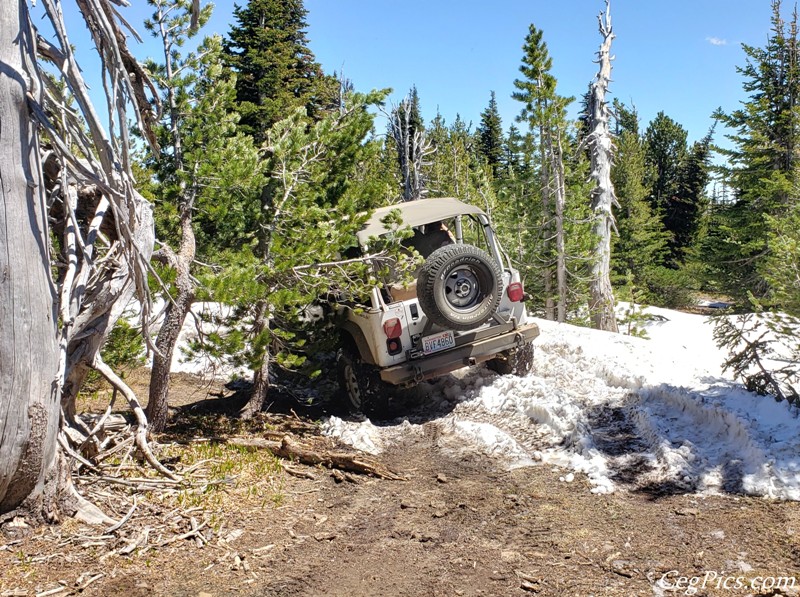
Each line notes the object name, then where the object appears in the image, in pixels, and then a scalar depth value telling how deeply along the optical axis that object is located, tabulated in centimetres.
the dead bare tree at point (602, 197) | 1616
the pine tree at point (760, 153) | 2141
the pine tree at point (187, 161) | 648
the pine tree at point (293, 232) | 646
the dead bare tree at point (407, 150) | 2250
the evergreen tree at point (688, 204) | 3994
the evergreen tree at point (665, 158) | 4172
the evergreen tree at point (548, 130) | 1695
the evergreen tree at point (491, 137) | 5694
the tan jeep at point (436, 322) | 718
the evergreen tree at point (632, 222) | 3112
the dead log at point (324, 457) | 573
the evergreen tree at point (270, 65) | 2177
